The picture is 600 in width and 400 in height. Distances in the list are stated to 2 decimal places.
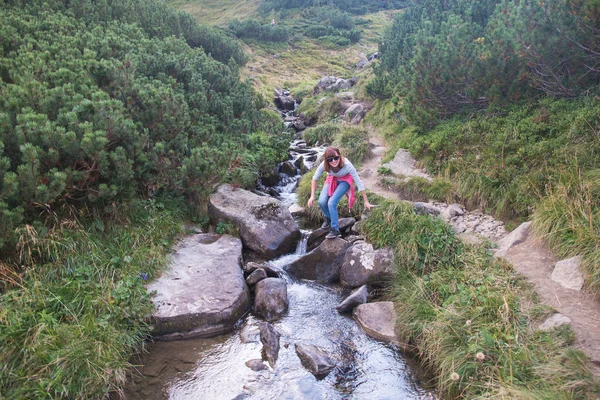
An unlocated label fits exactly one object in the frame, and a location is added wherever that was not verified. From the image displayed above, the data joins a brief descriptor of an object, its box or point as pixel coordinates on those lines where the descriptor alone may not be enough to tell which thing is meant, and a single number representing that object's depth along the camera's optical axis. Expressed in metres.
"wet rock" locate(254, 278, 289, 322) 7.03
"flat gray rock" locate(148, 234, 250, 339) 6.40
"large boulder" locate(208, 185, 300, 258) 9.05
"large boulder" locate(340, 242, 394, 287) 7.73
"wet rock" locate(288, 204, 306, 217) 10.89
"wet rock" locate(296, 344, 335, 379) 5.62
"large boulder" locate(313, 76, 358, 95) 27.45
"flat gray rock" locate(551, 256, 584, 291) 5.73
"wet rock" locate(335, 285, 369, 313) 7.18
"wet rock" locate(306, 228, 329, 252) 9.16
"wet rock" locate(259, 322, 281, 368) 5.93
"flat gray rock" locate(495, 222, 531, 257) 7.02
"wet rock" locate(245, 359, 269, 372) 5.72
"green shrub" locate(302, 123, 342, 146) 16.89
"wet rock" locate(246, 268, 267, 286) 7.76
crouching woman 7.97
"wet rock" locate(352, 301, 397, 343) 6.47
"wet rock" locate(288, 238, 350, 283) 8.37
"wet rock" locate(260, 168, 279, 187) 13.25
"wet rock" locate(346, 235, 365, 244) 8.67
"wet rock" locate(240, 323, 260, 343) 6.36
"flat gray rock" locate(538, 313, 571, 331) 4.98
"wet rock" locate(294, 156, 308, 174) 14.15
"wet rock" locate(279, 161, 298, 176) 14.09
